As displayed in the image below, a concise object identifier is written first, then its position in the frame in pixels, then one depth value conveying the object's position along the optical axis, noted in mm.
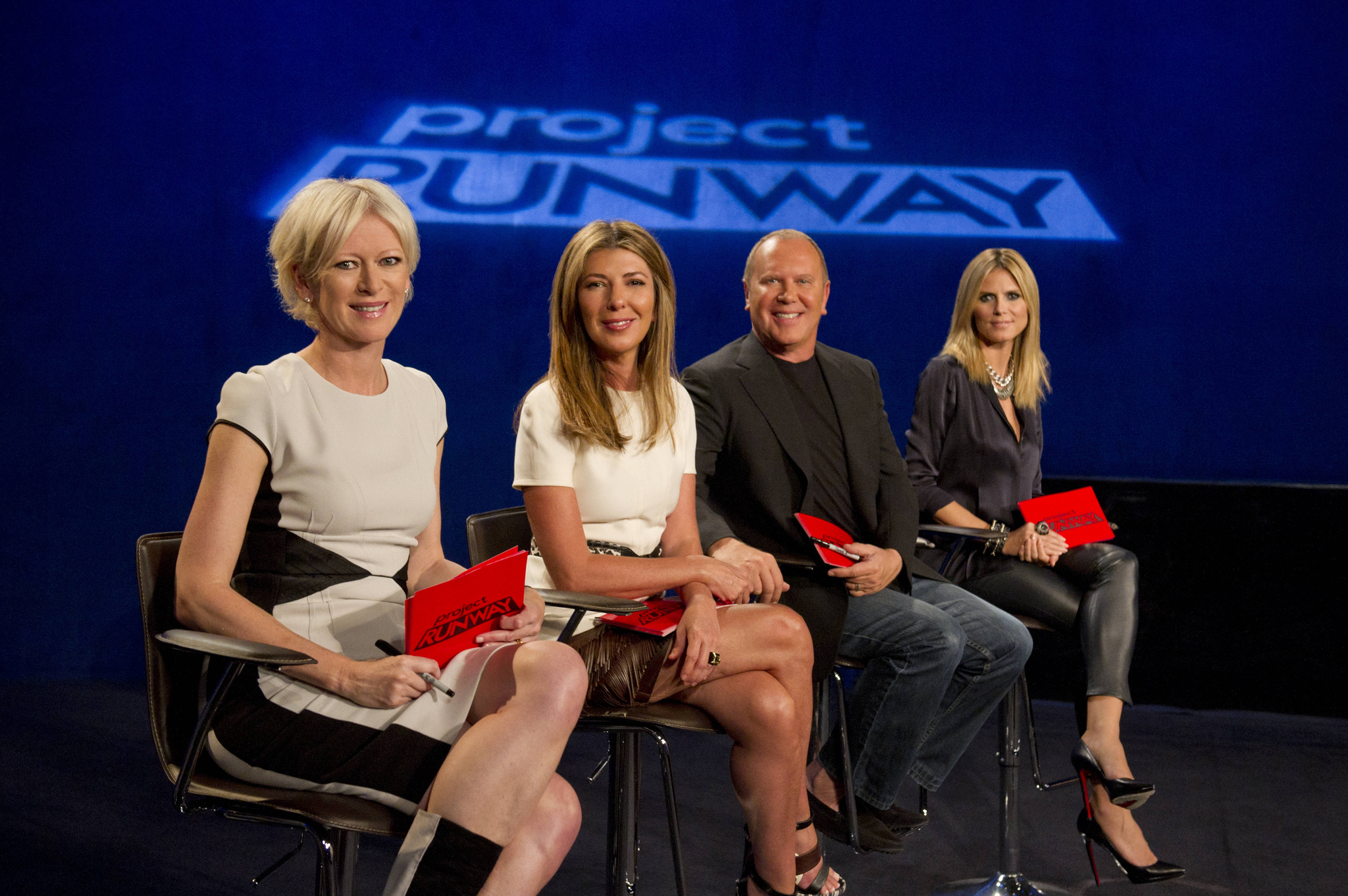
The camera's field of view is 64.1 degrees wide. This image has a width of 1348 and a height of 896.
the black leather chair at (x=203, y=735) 1414
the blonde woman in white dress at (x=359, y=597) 1454
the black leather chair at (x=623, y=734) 1773
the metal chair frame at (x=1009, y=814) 2422
